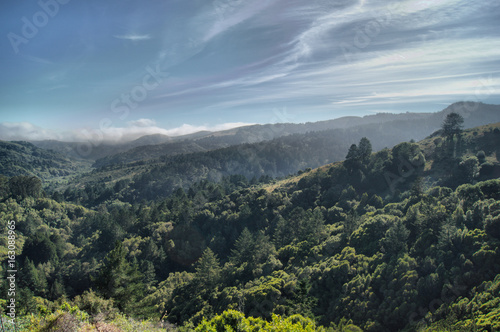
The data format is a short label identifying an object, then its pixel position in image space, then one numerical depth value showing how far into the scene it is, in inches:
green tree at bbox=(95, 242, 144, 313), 1136.2
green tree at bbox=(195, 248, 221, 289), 2021.4
